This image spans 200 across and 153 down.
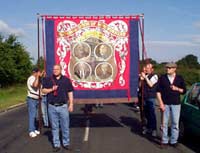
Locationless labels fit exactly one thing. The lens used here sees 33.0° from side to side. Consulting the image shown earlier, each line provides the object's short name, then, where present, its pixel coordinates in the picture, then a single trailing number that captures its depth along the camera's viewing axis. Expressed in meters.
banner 9.06
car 7.39
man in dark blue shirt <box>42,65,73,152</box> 7.44
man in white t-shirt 8.91
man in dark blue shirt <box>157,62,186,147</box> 7.51
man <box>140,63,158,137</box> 8.83
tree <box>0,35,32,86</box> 34.39
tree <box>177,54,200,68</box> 58.18
